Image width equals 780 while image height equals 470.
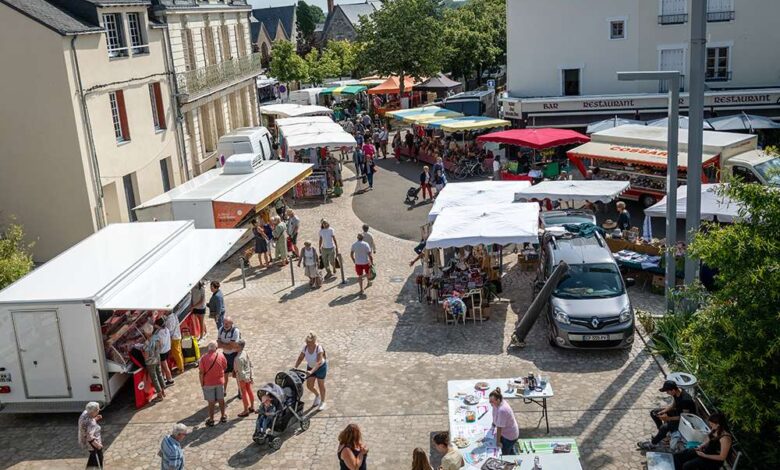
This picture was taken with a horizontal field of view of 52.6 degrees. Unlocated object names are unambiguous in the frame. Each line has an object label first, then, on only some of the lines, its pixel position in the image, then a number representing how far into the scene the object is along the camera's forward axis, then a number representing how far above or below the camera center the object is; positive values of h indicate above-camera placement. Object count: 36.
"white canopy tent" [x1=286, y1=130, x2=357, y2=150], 29.66 -3.64
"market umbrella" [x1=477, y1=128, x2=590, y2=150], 27.27 -3.83
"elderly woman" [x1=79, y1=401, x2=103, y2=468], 11.08 -5.05
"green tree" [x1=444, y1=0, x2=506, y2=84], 57.81 -0.58
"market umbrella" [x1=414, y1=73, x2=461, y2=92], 47.12 -2.96
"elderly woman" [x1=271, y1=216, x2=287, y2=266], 21.34 -5.14
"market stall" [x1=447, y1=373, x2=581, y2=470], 10.19 -5.29
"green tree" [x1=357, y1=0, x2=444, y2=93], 49.94 -0.36
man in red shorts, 18.72 -4.99
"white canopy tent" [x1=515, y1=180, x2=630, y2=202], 20.62 -4.34
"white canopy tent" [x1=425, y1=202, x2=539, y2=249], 16.42 -4.10
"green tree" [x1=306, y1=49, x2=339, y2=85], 64.75 -1.98
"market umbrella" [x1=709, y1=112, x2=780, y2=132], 28.50 -3.97
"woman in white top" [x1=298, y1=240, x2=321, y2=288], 19.33 -5.19
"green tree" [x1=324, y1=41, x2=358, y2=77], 68.55 -1.20
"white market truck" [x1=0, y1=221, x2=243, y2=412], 12.53 -4.21
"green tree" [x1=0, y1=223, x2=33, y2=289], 15.50 -3.82
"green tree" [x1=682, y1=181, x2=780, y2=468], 8.48 -3.28
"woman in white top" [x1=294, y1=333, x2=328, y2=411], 12.83 -4.99
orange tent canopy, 49.09 -3.05
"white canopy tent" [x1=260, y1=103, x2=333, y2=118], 40.62 -3.35
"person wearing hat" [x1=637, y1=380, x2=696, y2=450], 10.82 -5.27
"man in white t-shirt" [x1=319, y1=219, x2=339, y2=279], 20.05 -5.00
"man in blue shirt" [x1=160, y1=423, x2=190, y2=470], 10.30 -5.02
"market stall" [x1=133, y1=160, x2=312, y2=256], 21.55 -4.06
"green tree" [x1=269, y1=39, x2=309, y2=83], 61.19 -1.44
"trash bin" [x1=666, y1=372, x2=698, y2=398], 11.10 -5.02
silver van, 14.37 -5.10
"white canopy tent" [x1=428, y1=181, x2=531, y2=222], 19.91 -4.12
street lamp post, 14.06 -2.45
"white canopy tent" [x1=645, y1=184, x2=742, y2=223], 18.50 -4.51
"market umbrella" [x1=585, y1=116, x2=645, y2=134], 30.33 -3.87
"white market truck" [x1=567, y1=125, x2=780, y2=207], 22.75 -4.15
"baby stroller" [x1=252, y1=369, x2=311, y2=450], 11.93 -5.42
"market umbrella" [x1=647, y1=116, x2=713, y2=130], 28.38 -3.82
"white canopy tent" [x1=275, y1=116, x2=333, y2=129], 35.22 -3.37
